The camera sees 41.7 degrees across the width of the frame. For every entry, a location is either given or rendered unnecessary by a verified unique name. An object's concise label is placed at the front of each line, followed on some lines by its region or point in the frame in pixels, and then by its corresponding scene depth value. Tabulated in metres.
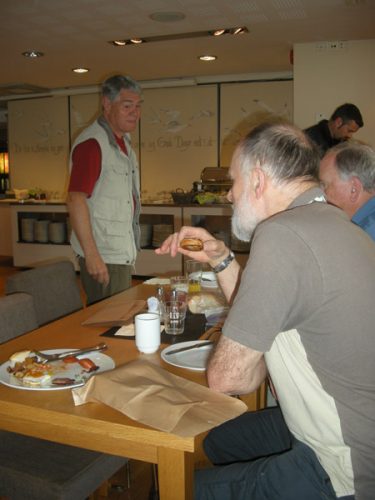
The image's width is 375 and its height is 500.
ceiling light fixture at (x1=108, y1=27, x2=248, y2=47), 4.61
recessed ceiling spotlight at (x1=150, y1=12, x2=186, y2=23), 4.12
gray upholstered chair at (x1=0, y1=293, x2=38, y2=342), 1.60
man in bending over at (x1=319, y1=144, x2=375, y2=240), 2.03
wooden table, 0.97
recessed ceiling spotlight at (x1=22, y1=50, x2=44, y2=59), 5.27
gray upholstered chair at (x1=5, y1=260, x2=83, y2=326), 1.97
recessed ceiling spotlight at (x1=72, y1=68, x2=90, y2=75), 6.19
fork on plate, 1.31
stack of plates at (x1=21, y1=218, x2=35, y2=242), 6.46
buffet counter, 5.52
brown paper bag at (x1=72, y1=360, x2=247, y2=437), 0.97
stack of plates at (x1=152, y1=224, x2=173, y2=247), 5.74
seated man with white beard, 1.00
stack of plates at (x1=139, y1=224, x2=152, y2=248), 5.84
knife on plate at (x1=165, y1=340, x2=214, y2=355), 1.37
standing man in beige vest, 2.53
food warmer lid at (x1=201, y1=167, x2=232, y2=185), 5.89
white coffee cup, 1.38
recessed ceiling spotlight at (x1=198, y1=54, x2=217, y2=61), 5.62
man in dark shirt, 4.04
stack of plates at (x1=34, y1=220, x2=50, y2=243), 6.36
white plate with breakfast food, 1.17
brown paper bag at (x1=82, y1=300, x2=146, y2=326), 1.64
